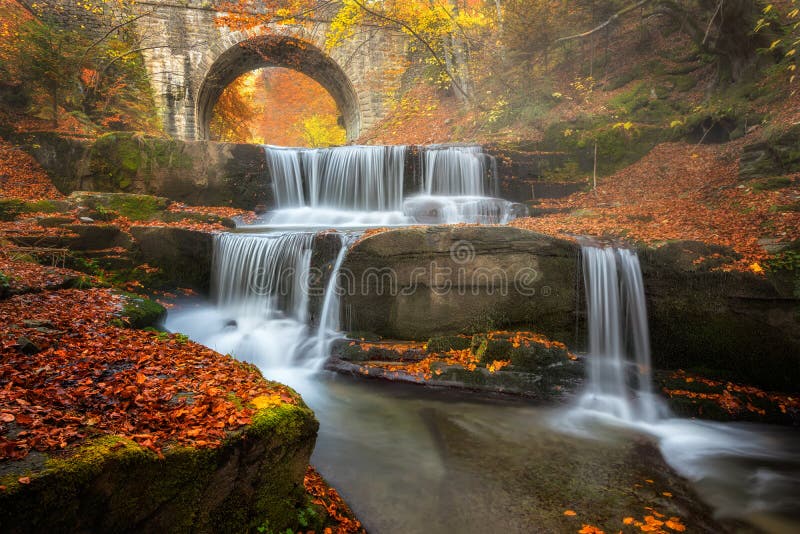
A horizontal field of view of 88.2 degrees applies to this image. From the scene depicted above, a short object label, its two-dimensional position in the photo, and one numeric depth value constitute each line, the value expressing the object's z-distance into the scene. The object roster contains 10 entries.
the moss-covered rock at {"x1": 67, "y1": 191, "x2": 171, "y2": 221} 9.03
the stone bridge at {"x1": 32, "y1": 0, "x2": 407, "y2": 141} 16.05
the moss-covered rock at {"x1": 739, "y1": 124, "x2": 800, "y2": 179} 8.03
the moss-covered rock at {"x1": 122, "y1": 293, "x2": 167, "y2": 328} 5.30
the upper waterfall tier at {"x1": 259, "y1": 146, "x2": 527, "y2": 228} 11.64
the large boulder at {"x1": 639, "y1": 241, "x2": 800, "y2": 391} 5.82
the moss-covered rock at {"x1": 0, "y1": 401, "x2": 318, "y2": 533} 1.71
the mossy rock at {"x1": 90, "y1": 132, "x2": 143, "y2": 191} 10.69
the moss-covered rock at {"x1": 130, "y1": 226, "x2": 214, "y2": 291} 8.27
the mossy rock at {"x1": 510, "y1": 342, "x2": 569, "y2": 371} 6.10
